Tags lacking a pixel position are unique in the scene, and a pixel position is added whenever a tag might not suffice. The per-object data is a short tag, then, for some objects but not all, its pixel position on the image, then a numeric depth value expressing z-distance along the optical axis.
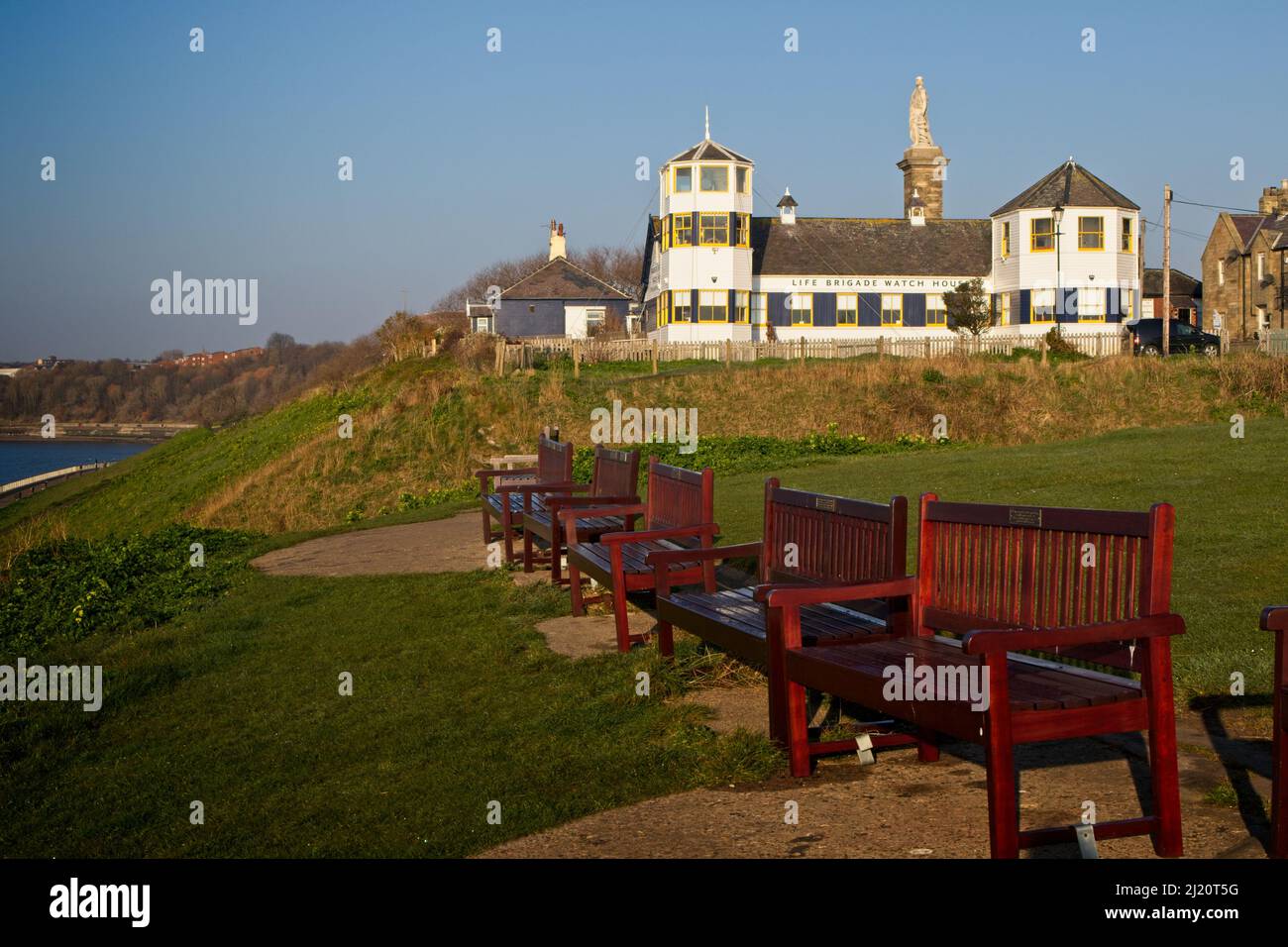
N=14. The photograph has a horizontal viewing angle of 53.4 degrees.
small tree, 48.12
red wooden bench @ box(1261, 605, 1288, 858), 4.18
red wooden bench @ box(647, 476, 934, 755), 5.95
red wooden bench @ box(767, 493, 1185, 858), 4.37
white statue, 58.72
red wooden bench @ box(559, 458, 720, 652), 8.28
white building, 49.00
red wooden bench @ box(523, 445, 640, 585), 10.70
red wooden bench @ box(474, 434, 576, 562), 12.66
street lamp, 46.61
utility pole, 44.09
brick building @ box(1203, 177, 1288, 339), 61.44
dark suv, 43.03
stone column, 58.25
